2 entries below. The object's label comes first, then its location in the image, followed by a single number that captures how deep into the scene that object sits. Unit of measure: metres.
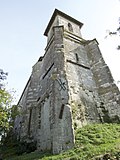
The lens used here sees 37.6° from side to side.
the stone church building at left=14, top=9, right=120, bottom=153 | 9.12
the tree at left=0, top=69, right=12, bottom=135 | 9.85
